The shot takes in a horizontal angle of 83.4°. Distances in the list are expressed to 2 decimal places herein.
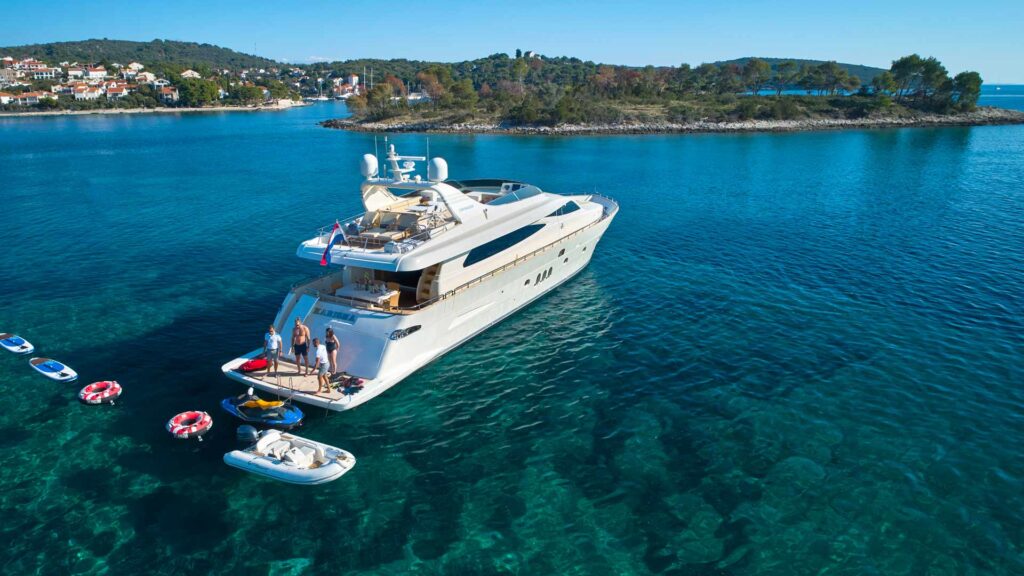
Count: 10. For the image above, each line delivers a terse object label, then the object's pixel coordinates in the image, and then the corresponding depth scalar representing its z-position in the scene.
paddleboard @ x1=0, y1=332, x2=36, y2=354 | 18.19
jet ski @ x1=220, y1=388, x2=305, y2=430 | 14.33
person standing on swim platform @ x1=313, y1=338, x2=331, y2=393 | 15.23
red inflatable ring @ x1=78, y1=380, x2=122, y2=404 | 15.41
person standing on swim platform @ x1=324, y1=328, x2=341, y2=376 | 15.89
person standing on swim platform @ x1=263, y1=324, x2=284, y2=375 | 15.65
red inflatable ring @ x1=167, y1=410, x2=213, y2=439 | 13.90
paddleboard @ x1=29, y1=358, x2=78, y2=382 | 16.61
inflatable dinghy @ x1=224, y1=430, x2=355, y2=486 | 12.41
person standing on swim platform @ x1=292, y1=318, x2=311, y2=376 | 15.83
